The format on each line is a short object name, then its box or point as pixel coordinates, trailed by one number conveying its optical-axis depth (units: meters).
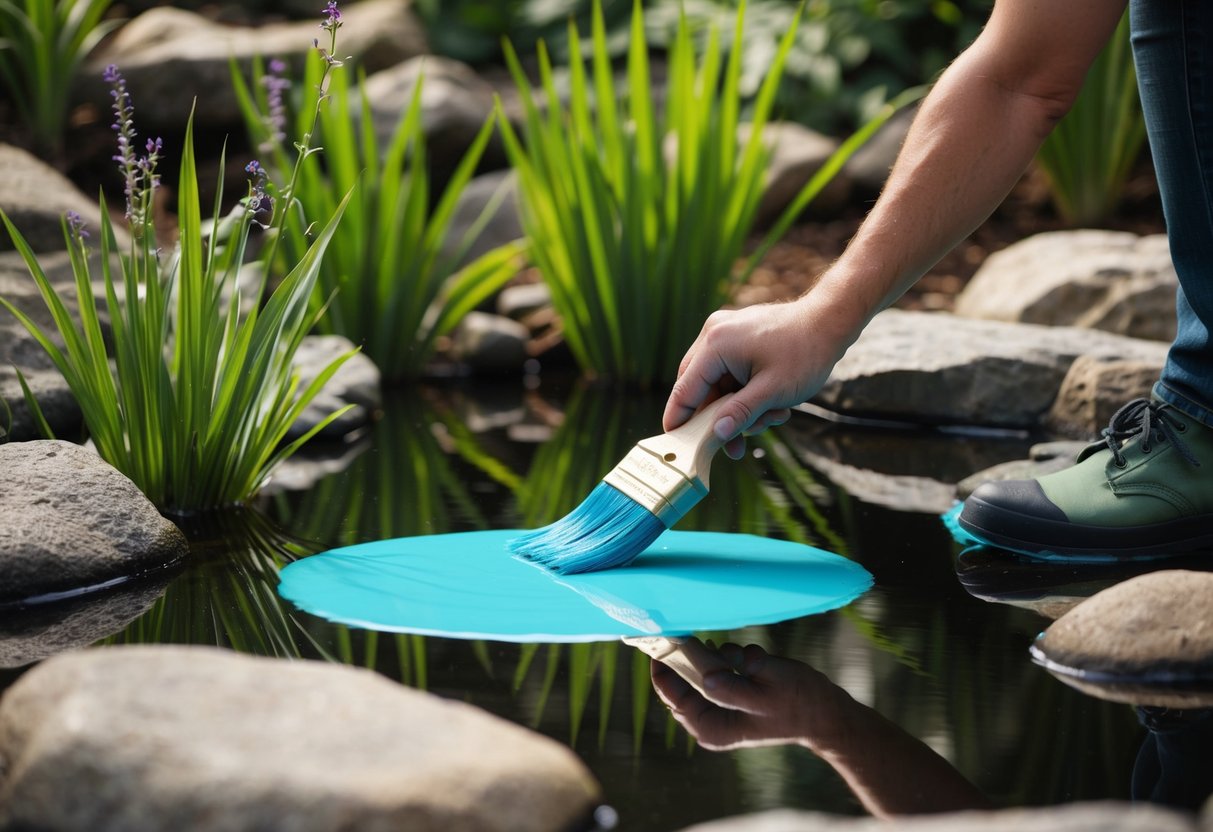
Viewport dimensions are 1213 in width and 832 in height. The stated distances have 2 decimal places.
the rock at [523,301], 4.09
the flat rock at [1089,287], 3.50
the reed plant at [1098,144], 4.43
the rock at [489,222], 4.42
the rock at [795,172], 4.77
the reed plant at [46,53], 4.69
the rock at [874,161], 4.91
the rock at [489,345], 3.85
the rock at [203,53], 4.97
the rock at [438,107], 4.66
